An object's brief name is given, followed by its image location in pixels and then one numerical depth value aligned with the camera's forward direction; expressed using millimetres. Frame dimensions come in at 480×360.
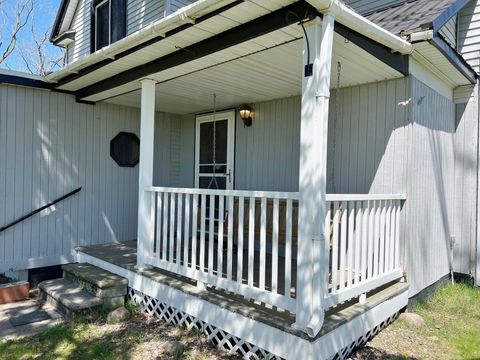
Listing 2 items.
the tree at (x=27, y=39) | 15422
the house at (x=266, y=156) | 2688
